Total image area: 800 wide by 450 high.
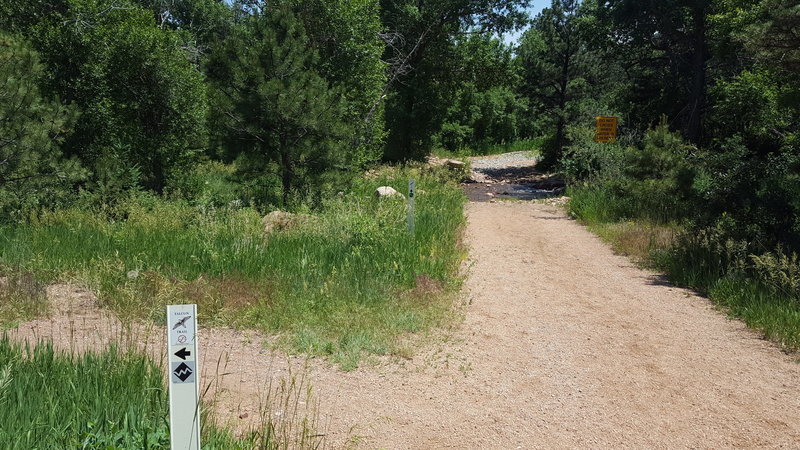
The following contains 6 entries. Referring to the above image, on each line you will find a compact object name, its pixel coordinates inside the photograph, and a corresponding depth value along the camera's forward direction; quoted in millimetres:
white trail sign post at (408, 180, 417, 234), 10805
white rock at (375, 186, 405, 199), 16470
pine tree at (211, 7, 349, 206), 14594
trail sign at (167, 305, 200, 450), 3238
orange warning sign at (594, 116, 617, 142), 21688
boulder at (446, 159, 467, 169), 30750
